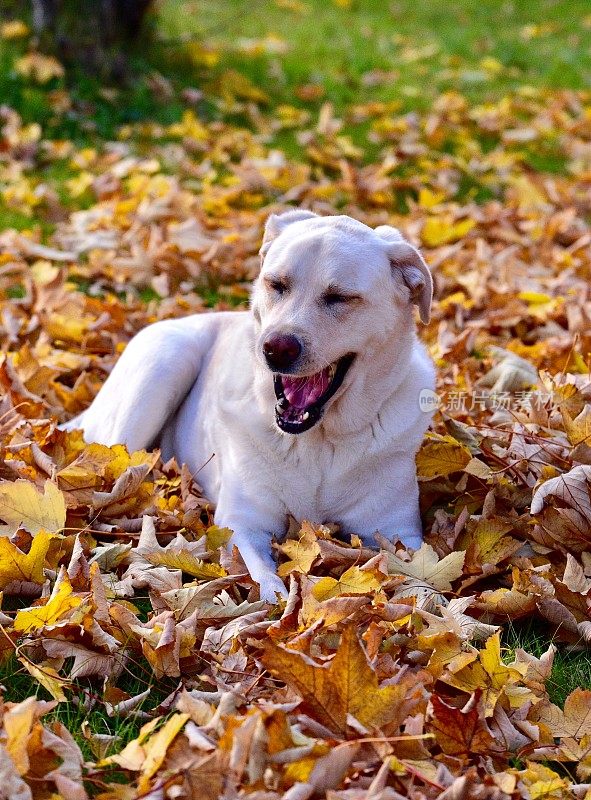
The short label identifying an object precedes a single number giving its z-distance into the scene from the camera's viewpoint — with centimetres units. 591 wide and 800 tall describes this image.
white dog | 348
